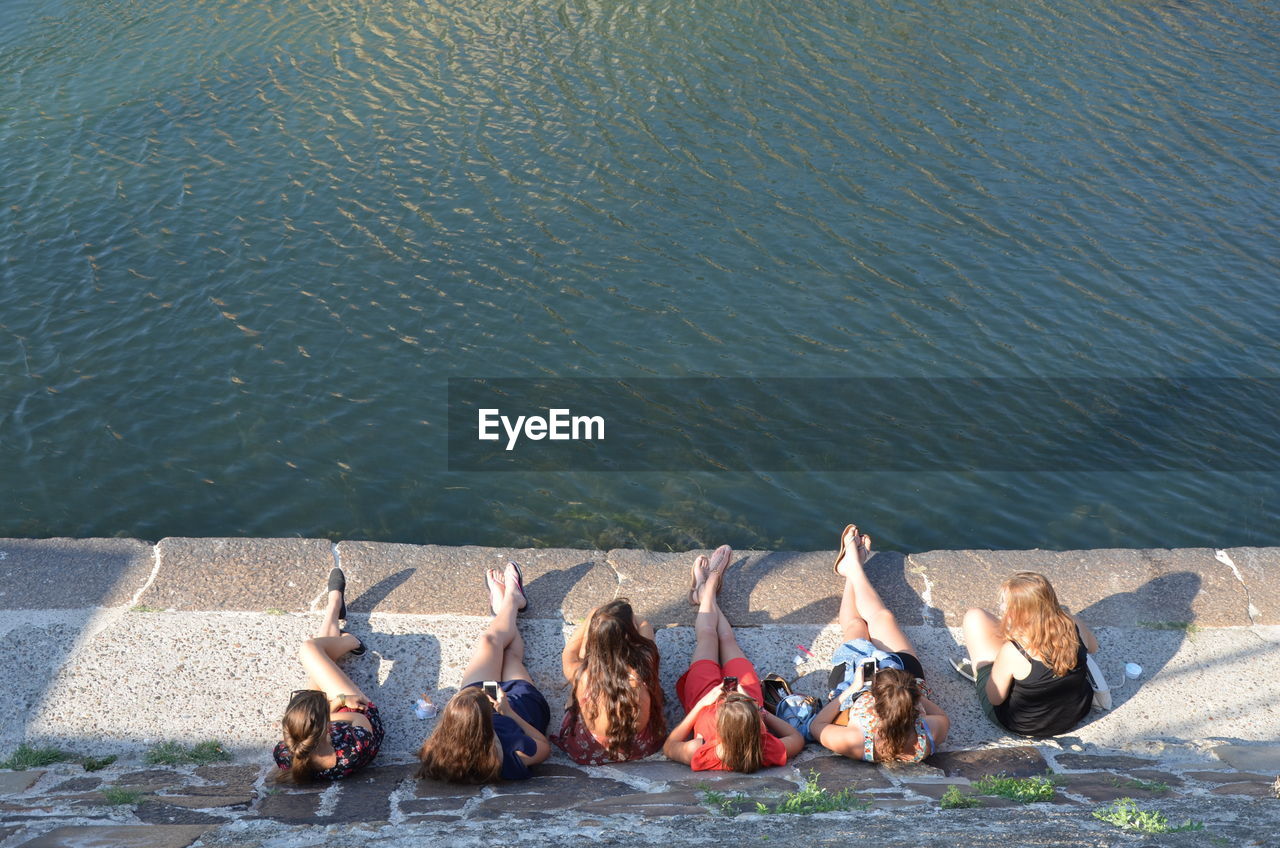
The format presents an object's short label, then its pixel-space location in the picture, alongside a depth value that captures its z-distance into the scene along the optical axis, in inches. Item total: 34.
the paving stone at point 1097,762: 218.7
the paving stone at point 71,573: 245.8
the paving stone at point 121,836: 167.2
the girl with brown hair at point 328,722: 201.3
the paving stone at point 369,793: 193.0
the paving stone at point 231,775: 205.7
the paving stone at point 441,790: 201.8
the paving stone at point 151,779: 202.1
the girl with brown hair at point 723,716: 209.0
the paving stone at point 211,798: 193.0
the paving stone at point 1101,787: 197.3
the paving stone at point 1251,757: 214.8
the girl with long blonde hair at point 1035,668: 224.7
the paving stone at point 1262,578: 259.3
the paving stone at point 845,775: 207.0
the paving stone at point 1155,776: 205.8
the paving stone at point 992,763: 215.9
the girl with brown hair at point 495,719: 201.5
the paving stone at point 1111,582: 258.5
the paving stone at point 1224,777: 205.5
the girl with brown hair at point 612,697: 217.9
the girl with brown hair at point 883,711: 212.5
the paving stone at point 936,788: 202.4
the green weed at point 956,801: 191.6
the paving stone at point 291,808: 189.3
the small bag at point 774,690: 232.4
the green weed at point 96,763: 209.5
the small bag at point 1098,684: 231.6
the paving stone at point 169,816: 183.5
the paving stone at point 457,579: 251.8
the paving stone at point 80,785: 199.4
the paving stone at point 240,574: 247.9
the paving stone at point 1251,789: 189.1
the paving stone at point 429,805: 194.5
